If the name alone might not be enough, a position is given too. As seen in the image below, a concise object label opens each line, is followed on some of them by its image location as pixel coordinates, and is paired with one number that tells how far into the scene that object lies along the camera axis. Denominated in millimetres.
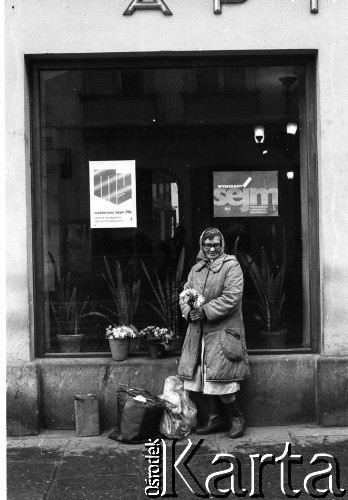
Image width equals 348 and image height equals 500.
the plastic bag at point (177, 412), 7207
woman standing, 7129
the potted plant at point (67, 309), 7926
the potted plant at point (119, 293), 7938
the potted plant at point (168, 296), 7910
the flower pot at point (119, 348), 7715
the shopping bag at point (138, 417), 7070
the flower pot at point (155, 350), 7730
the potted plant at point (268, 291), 7922
